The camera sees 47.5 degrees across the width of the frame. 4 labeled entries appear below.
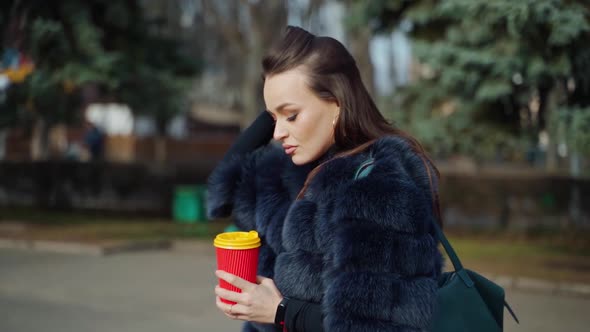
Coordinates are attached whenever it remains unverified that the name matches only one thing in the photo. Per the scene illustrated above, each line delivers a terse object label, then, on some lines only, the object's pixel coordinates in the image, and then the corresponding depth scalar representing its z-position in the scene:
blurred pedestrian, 23.09
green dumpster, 14.07
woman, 1.68
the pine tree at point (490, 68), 8.22
